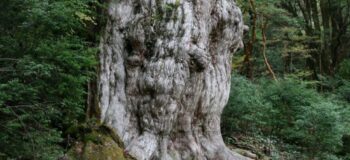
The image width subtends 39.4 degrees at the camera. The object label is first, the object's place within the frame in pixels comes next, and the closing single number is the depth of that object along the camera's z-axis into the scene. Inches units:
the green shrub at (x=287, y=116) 390.9
